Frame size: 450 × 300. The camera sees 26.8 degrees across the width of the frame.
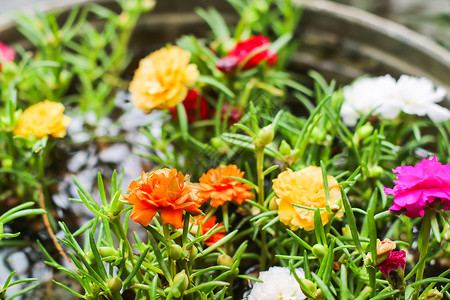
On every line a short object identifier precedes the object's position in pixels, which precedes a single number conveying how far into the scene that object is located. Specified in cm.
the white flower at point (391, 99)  54
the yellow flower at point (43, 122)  55
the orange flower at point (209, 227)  51
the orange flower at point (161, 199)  45
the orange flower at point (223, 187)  51
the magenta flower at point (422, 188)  45
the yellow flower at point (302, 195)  48
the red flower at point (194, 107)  60
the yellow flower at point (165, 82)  56
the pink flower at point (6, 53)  62
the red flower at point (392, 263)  45
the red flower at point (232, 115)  58
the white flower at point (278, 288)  48
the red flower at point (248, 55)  58
